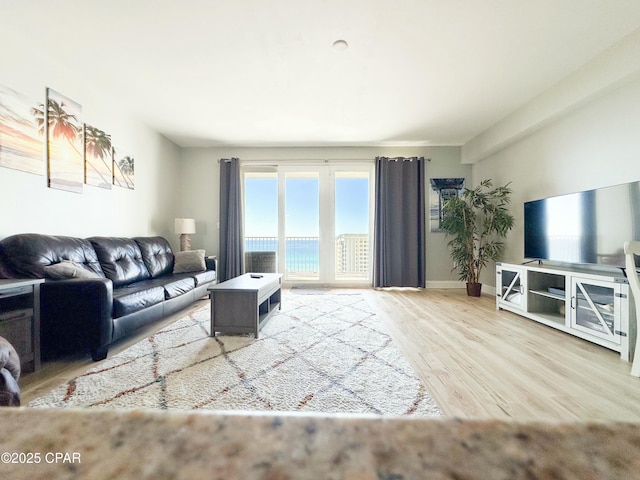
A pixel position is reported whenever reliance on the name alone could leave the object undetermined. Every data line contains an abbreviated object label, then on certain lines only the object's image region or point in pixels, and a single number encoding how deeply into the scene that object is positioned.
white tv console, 2.04
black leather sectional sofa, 1.94
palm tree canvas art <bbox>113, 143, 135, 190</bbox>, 3.37
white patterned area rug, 1.48
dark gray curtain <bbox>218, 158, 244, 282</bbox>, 4.73
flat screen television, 2.22
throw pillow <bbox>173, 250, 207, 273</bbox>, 3.67
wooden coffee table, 2.32
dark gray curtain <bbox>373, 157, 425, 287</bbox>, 4.70
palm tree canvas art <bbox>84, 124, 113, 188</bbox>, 2.95
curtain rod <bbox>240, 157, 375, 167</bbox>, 4.84
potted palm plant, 3.97
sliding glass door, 4.88
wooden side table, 1.68
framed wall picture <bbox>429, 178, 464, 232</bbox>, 4.82
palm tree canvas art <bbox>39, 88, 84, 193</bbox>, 2.54
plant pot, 4.18
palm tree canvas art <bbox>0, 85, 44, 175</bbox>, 2.17
